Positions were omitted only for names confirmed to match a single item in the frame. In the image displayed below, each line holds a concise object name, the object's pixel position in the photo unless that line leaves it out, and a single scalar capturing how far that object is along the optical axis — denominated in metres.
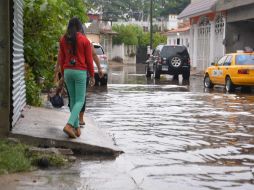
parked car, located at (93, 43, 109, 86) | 23.67
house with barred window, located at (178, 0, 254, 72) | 31.27
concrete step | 7.80
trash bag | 9.07
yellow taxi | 20.66
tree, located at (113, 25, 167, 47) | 74.75
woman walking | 8.25
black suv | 30.28
